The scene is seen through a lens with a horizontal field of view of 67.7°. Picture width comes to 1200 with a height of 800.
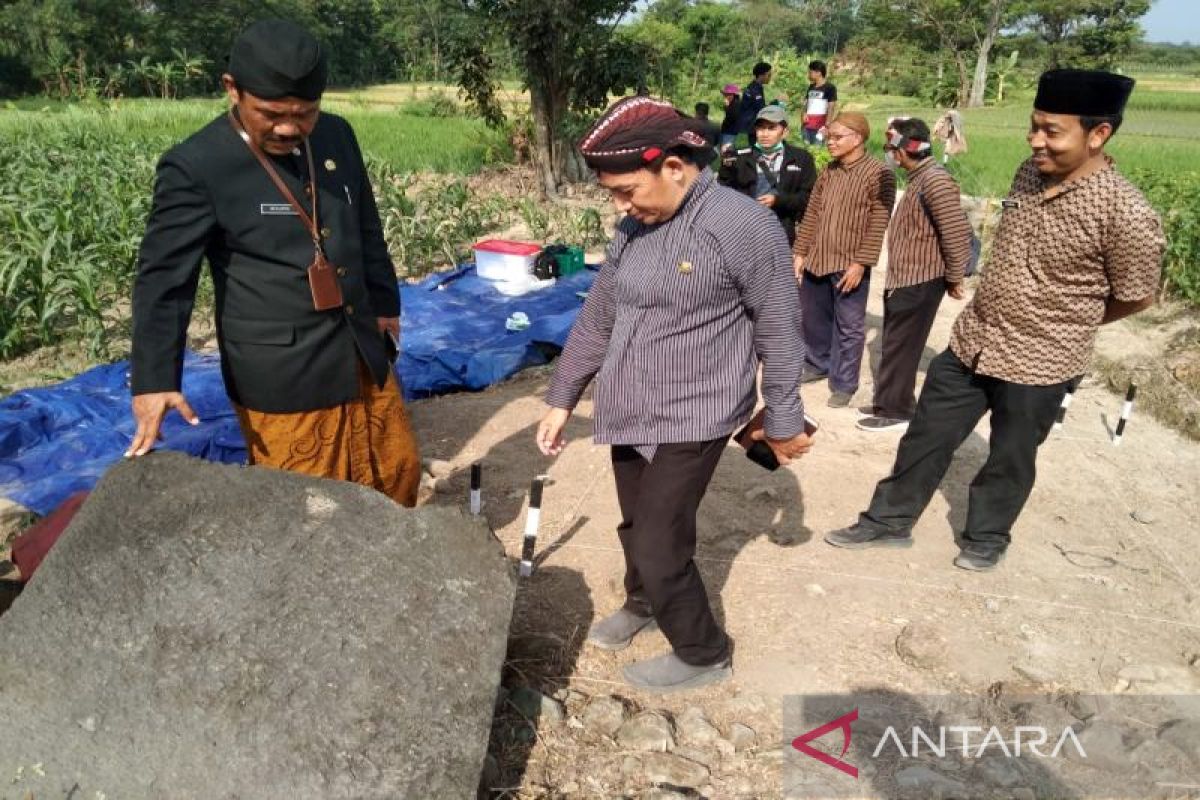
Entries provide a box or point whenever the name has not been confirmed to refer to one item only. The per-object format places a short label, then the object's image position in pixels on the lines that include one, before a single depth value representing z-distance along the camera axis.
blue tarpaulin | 4.29
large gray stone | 1.78
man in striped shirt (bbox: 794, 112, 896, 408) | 5.04
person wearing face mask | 5.88
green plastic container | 7.77
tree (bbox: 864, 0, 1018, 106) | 33.44
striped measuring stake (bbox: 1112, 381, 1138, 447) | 4.90
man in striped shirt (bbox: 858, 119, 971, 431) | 4.61
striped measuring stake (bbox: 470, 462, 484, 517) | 3.40
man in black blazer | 2.34
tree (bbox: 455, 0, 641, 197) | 10.97
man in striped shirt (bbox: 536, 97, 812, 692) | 2.24
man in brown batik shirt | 2.95
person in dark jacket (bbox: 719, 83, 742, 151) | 11.79
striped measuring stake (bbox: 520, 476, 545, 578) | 3.16
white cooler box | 7.54
